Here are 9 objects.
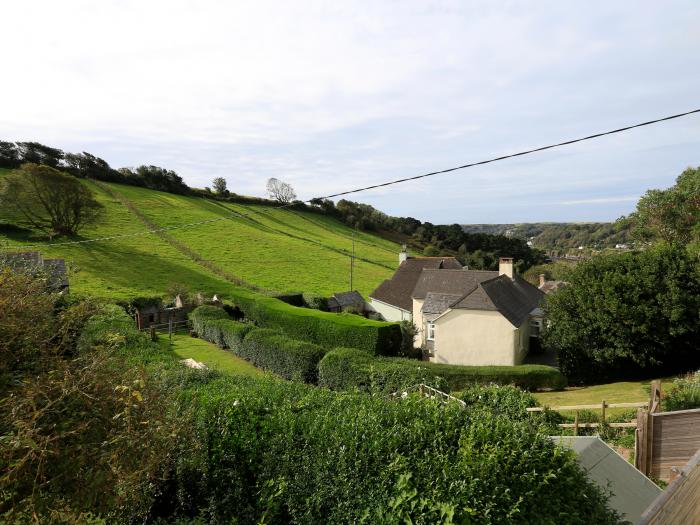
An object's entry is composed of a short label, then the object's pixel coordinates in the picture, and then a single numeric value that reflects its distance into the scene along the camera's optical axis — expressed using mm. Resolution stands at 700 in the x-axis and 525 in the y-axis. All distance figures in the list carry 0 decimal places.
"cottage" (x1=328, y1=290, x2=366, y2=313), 39281
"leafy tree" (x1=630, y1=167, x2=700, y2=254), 31797
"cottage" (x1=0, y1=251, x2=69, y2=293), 6527
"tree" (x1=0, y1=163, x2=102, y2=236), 42844
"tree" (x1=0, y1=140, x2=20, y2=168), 58281
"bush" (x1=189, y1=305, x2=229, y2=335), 29466
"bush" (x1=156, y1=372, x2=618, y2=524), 4754
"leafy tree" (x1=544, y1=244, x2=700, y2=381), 18359
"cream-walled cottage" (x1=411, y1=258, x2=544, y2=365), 24469
